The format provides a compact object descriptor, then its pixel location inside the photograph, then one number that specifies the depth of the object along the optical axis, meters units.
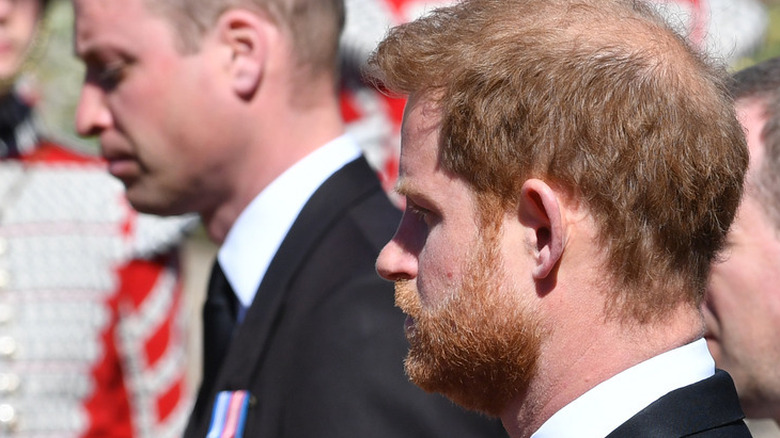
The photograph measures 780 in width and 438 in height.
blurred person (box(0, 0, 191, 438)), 6.65
